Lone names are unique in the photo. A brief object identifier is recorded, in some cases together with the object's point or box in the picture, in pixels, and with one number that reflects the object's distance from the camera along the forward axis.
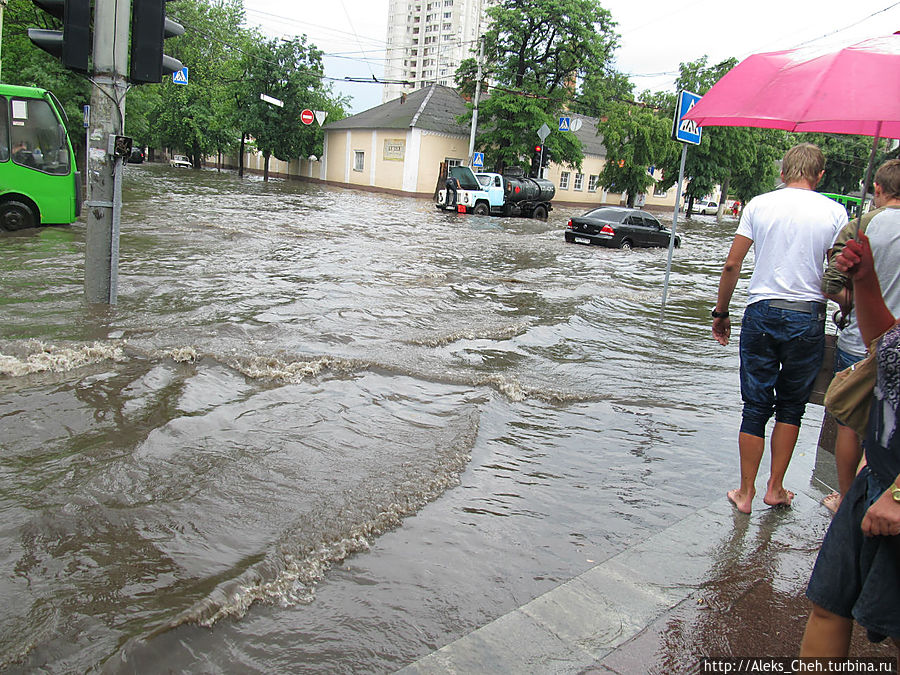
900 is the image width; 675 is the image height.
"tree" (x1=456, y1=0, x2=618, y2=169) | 37.75
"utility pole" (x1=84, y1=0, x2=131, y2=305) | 6.81
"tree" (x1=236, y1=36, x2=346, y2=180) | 44.34
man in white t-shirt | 3.51
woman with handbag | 1.81
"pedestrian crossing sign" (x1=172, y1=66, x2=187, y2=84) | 31.08
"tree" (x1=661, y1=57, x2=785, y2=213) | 41.88
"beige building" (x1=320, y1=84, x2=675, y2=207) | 41.44
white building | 129.35
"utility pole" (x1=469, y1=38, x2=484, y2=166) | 36.59
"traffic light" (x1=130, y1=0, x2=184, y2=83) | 6.61
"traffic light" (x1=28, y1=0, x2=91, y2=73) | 6.26
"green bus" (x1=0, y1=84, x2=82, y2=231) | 12.27
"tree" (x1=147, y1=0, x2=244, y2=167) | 51.31
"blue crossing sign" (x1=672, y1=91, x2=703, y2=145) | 8.22
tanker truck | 29.14
